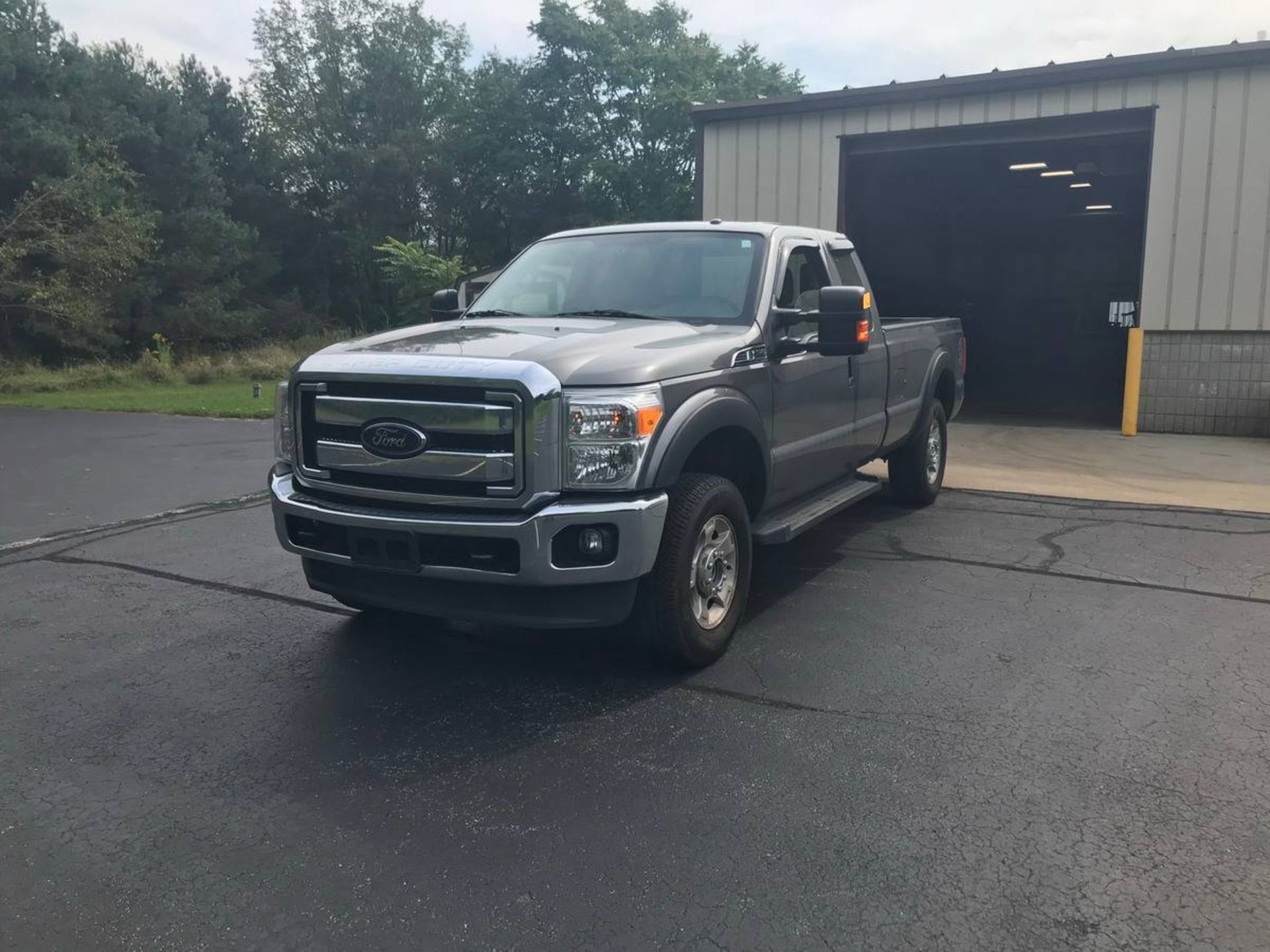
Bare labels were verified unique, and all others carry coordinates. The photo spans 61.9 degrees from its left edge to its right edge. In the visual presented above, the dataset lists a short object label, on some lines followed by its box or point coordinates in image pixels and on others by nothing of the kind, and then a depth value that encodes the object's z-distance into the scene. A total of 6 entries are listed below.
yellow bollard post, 12.91
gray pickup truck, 4.26
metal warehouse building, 12.27
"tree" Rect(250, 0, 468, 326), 49.38
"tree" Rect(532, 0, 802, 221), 44.12
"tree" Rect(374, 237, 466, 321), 33.38
